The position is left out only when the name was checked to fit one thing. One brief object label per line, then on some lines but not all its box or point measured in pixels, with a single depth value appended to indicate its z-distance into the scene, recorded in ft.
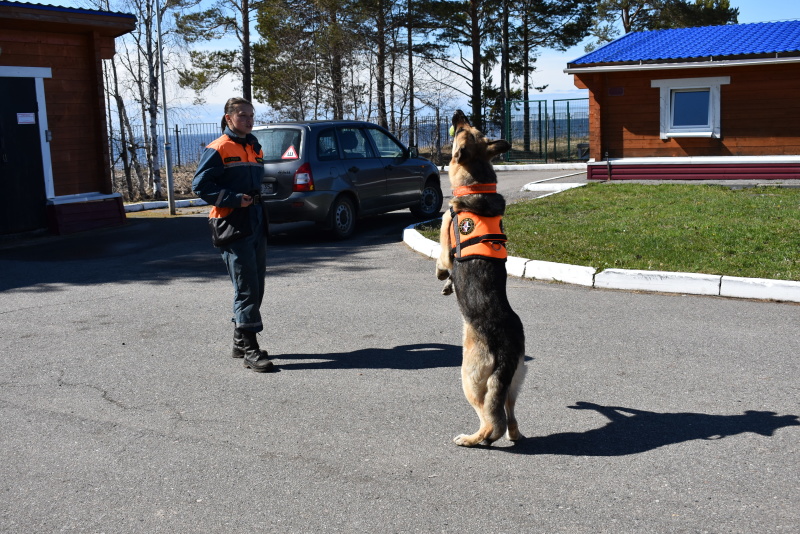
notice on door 45.28
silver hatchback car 38.34
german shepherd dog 13.71
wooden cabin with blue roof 60.23
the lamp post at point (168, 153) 54.33
